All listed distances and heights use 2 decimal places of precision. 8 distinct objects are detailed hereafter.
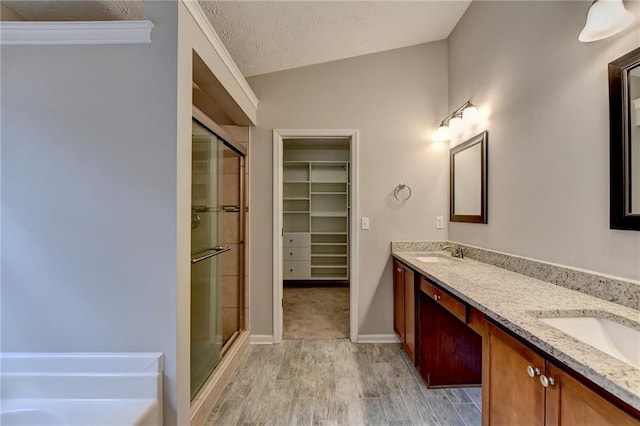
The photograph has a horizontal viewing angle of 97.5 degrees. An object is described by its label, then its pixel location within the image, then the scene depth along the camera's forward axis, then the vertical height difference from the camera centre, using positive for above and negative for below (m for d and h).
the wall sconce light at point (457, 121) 2.21 +0.77
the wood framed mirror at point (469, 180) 2.14 +0.27
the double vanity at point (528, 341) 0.72 -0.44
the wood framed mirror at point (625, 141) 1.08 +0.29
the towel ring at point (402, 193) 2.73 +0.20
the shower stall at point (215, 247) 1.80 -0.27
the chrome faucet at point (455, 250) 2.40 -0.33
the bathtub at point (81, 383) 1.27 -0.79
